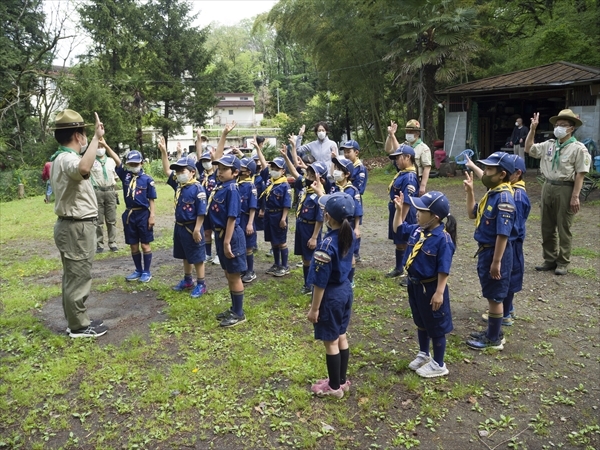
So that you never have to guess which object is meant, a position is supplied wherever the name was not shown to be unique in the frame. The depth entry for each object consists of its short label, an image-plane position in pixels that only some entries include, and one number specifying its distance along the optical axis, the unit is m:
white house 55.50
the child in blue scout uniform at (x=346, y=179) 5.64
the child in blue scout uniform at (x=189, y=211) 5.92
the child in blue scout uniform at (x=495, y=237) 4.41
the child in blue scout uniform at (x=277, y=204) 6.87
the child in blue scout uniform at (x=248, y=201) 6.61
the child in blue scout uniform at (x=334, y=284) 3.55
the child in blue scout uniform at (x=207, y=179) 7.50
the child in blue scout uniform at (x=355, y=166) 6.62
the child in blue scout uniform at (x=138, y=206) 6.64
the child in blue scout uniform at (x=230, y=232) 5.16
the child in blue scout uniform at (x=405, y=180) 6.09
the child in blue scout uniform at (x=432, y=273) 3.88
